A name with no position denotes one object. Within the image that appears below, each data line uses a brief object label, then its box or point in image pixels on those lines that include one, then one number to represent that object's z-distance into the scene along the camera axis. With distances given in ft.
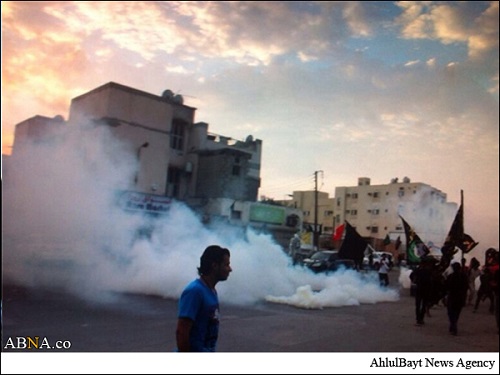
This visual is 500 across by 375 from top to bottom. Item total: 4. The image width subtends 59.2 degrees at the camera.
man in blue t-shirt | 8.73
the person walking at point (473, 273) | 27.66
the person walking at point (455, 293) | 25.49
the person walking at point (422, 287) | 27.61
